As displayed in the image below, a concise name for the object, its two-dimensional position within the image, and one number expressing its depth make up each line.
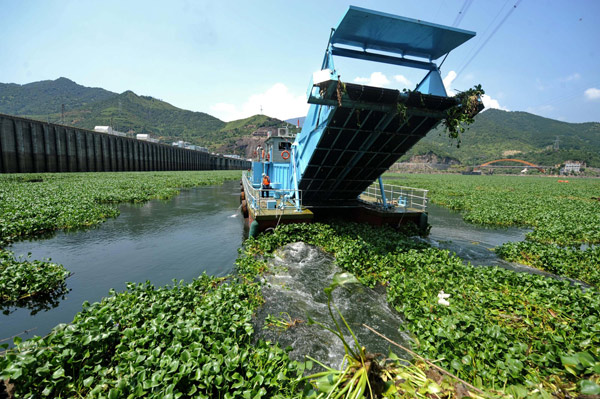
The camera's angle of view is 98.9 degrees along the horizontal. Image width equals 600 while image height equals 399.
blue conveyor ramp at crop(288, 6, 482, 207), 8.80
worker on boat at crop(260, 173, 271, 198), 15.48
